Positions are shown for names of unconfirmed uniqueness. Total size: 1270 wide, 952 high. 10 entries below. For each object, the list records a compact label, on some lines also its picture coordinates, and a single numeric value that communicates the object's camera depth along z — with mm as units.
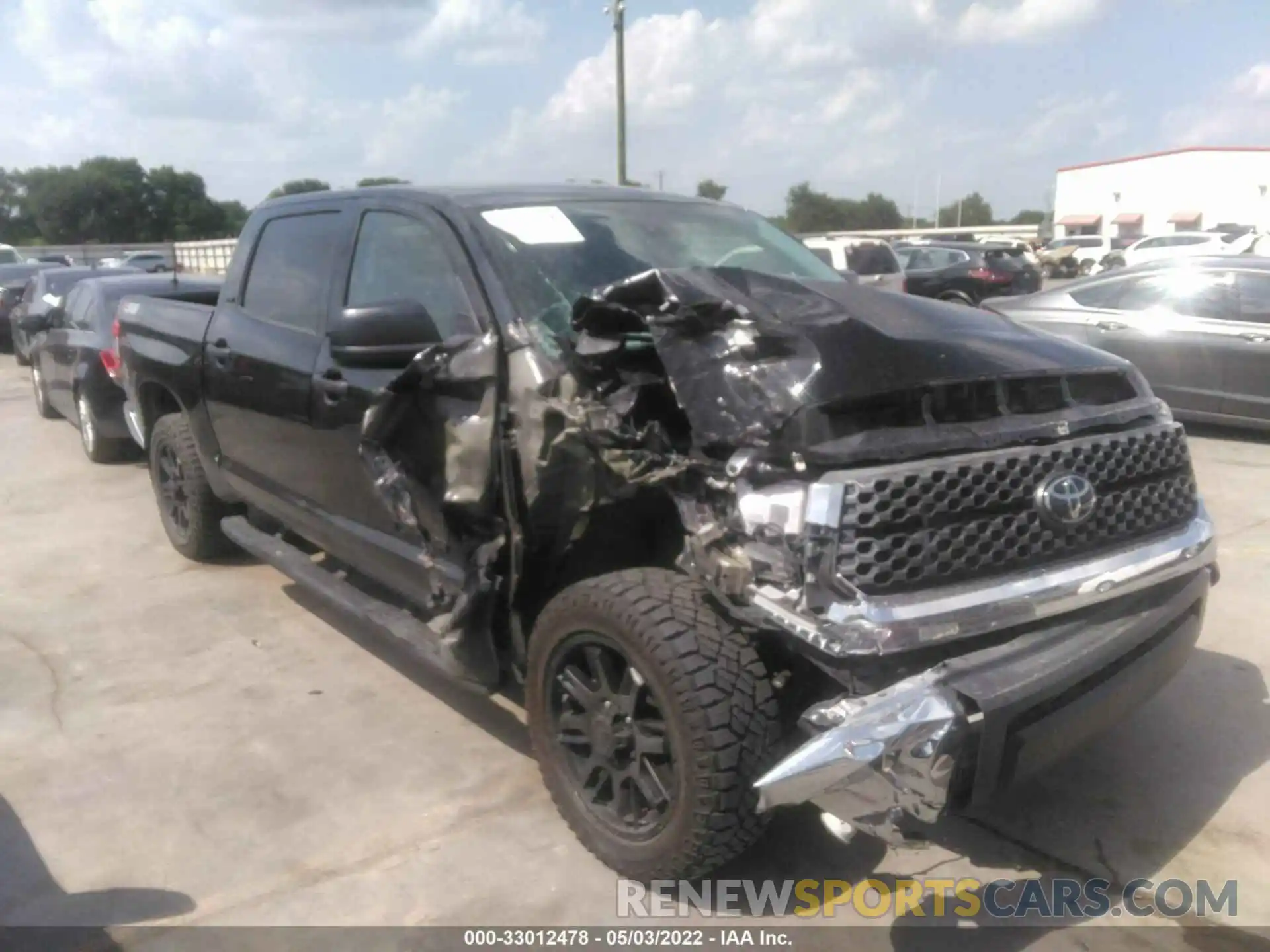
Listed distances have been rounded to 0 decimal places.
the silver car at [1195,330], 8383
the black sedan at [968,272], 19516
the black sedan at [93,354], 8617
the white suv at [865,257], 15719
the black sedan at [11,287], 18594
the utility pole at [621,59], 19922
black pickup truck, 2533
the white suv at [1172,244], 26766
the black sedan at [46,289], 12009
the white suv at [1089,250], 36094
